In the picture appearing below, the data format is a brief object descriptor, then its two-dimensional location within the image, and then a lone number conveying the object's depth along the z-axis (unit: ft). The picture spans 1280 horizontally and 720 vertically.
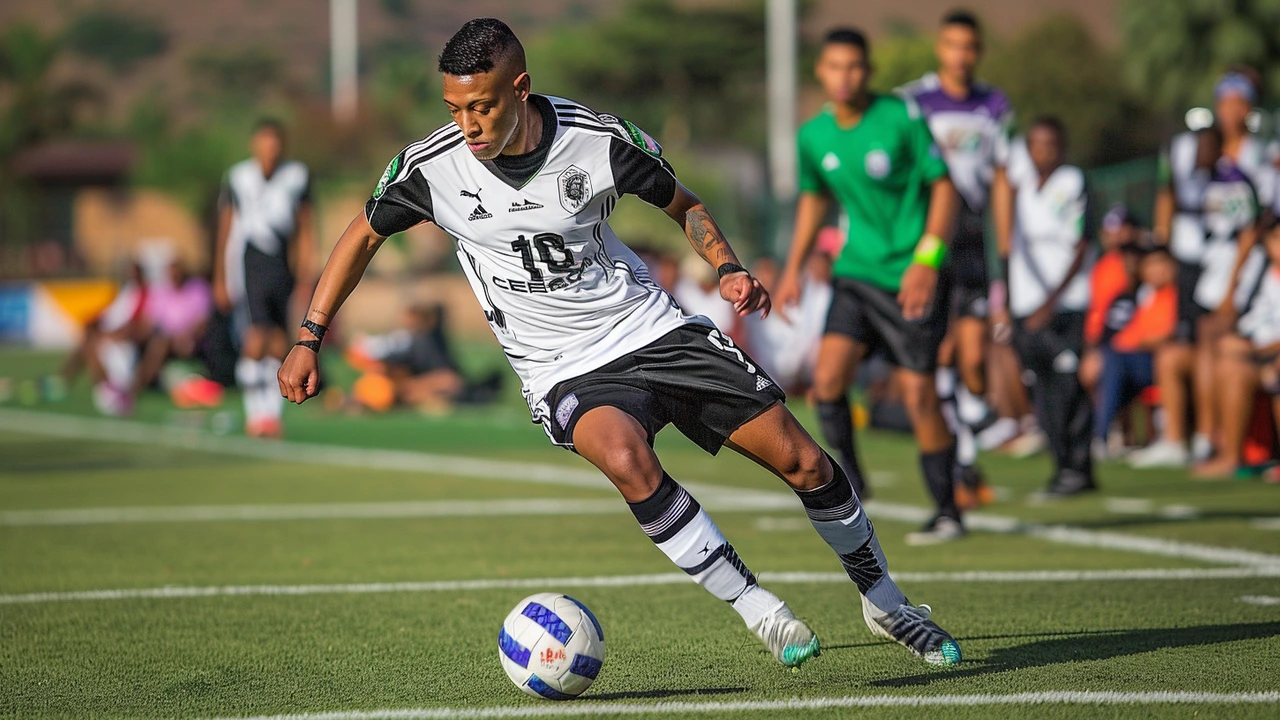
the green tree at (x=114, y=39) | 527.81
